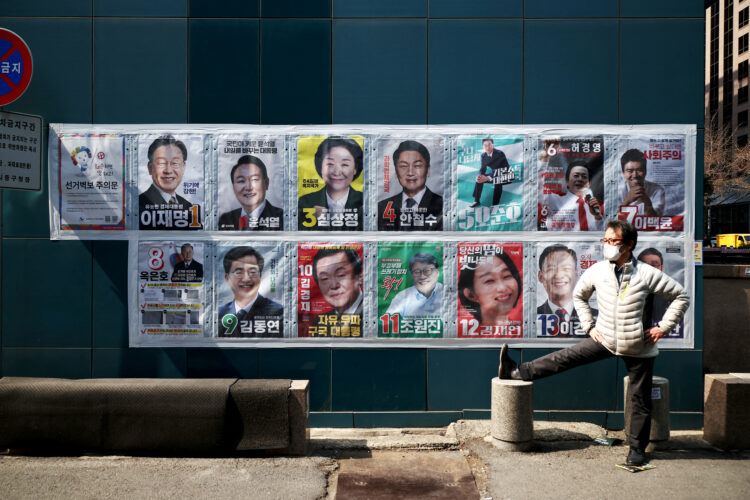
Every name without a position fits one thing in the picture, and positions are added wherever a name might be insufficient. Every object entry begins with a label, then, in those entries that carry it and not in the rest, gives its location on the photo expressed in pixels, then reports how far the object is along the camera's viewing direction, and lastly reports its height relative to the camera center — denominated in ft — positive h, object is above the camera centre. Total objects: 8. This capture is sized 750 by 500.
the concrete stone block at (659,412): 17.44 -5.50
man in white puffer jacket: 16.03 -2.07
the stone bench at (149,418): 17.11 -5.74
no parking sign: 16.89 +6.04
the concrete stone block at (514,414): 17.28 -5.57
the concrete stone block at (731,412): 17.89 -5.68
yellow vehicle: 107.15 +2.37
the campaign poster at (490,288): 20.36 -1.53
